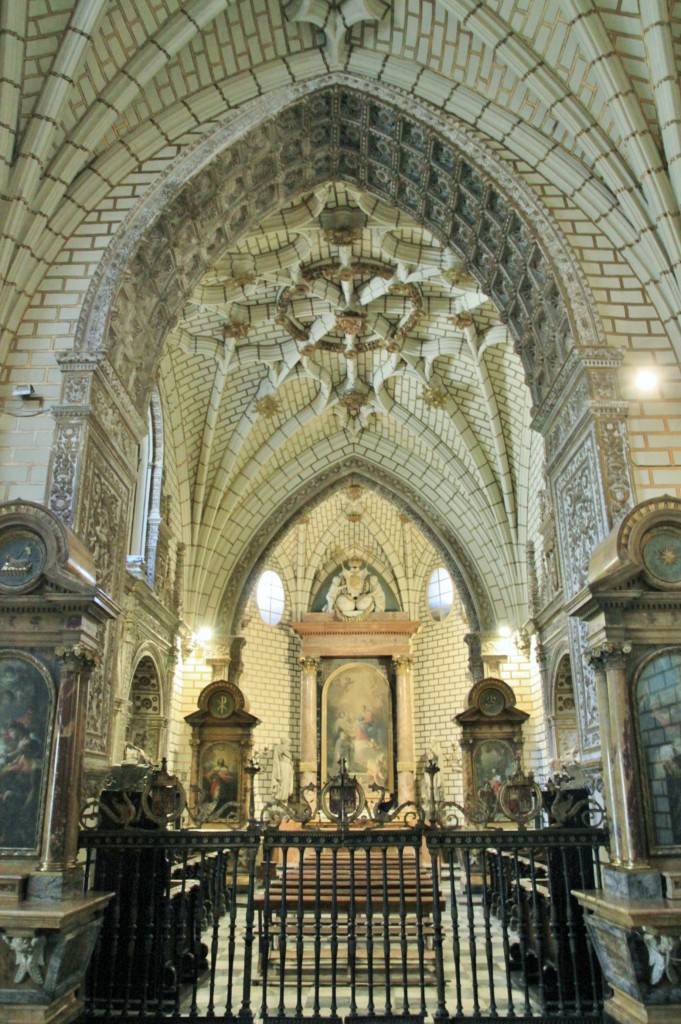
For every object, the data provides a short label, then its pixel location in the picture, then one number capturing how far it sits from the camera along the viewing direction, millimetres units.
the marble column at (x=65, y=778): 5641
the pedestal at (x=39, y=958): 5090
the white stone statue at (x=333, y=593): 21922
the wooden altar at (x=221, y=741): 15383
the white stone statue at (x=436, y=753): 19500
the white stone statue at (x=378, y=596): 22125
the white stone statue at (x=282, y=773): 19234
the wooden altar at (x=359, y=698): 20281
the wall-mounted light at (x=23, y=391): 7270
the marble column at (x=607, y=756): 5828
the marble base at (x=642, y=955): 5152
